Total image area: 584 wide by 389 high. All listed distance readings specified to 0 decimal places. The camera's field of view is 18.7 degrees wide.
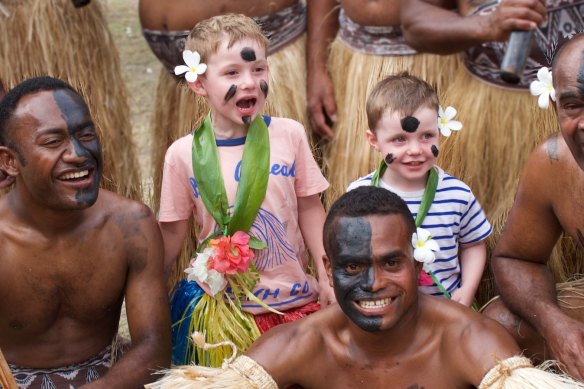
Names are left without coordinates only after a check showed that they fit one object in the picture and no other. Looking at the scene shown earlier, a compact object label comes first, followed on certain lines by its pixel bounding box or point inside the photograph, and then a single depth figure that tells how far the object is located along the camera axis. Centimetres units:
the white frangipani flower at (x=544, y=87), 500
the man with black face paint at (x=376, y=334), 443
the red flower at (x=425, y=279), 540
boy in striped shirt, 536
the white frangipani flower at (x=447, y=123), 547
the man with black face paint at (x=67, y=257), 498
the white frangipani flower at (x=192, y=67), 543
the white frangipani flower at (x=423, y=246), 467
